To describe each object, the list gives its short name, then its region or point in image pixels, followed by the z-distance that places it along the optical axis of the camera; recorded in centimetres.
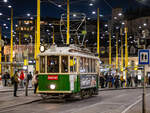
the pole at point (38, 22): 2672
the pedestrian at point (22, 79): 3574
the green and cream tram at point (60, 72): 2067
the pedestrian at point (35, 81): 2481
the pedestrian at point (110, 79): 4134
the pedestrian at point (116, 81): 4109
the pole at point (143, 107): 1351
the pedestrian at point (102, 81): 3994
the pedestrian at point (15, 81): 2368
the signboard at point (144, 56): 1389
